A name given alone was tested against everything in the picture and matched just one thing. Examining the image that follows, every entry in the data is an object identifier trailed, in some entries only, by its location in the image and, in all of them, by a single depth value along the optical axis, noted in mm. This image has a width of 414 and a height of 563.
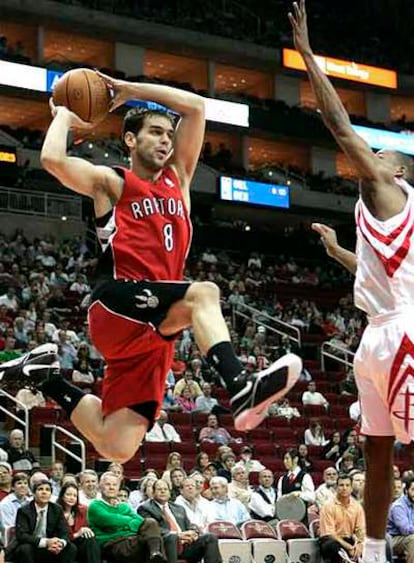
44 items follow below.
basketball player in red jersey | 5756
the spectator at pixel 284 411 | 19188
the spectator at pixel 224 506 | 13195
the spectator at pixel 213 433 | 16750
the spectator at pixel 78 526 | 11258
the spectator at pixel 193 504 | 12922
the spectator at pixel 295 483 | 14602
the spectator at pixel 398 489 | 13922
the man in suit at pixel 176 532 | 11820
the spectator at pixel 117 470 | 12059
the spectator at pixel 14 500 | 11688
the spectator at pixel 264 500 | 14008
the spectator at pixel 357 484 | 13672
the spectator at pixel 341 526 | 12781
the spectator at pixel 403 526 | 12672
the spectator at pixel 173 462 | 13719
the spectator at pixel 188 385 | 17781
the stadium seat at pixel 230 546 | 12453
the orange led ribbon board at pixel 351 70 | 34281
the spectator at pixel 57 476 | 12844
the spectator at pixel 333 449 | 17516
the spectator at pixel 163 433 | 16159
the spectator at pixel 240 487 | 13977
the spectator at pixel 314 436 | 18156
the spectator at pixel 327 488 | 14016
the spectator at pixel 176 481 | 13297
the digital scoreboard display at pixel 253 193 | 31375
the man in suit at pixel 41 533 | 11017
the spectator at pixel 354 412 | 19509
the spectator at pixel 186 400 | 17594
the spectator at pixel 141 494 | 12714
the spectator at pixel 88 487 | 12375
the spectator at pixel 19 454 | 13742
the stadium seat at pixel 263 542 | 12625
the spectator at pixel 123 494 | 12134
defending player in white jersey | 5895
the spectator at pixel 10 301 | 20094
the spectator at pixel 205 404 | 17797
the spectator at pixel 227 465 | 14672
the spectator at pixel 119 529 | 11352
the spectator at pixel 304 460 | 15750
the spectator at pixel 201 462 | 14484
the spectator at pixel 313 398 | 20438
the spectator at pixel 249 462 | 15844
